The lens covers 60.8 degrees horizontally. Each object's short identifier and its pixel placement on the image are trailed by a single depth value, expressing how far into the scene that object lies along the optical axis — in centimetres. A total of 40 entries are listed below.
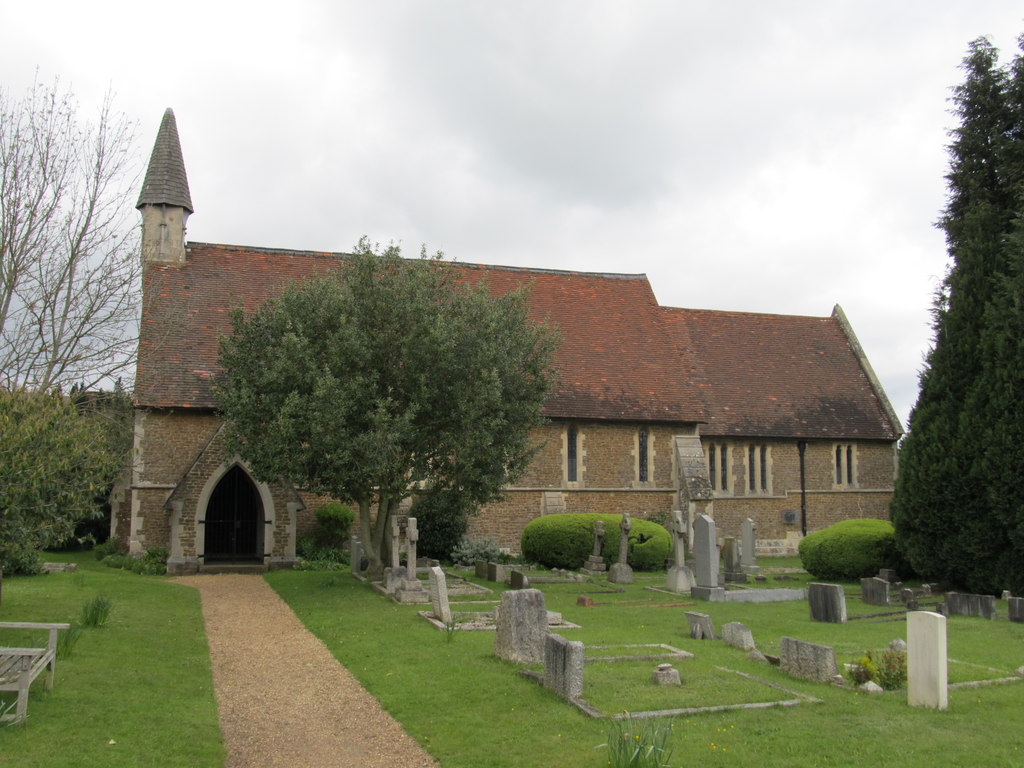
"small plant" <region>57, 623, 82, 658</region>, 1000
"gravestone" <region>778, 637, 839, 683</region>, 961
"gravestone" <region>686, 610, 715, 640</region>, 1248
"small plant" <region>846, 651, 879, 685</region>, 941
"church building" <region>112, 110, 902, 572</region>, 2316
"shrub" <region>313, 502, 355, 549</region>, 2355
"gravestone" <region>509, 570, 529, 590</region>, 1748
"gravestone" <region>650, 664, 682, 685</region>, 921
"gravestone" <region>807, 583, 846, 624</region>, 1430
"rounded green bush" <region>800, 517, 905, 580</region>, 2045
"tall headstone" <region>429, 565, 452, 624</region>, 1315
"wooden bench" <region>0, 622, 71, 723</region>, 741
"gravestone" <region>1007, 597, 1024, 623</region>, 1415
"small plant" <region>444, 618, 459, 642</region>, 1191
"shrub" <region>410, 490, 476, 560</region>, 2370
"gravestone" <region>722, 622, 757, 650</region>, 1153
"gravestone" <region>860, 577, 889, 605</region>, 1639
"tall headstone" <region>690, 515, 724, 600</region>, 1772
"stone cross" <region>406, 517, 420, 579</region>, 1634
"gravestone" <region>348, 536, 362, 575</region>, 2067
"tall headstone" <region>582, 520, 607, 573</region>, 2184
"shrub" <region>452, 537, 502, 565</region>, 2334
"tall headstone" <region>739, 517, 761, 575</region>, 2373
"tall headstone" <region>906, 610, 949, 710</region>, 840
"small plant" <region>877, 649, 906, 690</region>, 933
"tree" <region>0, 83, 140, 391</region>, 1238
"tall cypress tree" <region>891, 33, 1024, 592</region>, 1773
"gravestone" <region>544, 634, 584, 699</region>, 863
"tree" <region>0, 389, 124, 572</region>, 941
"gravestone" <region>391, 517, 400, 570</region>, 1716
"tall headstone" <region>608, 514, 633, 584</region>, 2042
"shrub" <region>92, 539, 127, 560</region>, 2381
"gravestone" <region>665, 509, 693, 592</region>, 1883
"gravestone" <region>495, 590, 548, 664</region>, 1038
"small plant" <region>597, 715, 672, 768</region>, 620
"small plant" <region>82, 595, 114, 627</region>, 1226
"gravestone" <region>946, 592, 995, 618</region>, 1481
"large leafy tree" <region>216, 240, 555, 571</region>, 1669
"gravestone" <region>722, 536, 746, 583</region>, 2081
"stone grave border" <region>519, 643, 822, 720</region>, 803
